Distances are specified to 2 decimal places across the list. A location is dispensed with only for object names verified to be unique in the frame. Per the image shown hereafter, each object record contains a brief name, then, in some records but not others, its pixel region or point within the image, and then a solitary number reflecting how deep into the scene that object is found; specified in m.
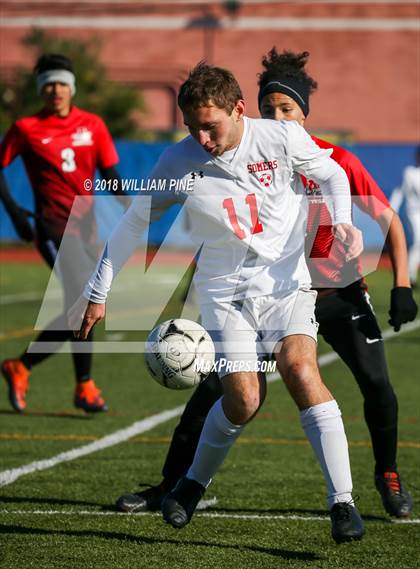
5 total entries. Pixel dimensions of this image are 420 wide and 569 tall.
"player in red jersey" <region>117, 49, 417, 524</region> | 11.72
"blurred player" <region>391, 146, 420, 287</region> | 38.37
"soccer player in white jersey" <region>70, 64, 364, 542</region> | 10.24
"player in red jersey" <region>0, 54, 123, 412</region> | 17.59
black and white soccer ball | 10.53
